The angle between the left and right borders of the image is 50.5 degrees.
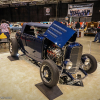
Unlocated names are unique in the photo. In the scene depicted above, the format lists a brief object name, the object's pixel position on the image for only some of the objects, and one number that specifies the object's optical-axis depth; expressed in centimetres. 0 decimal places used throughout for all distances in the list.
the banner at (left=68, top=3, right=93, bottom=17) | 1542
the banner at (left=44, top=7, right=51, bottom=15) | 2045
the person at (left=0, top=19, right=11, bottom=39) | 547
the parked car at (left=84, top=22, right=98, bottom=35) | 1112
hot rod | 240
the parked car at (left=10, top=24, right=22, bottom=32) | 1370
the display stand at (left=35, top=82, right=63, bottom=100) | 225
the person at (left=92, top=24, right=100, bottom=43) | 811
